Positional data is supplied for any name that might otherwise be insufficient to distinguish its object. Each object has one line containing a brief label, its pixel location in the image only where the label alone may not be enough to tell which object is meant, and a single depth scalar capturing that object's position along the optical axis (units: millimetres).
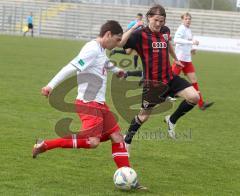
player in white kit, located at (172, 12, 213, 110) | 26844
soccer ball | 12086
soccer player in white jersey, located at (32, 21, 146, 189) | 12216
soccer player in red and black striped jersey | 16437
